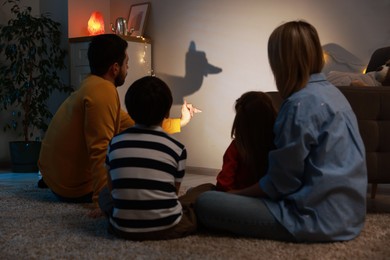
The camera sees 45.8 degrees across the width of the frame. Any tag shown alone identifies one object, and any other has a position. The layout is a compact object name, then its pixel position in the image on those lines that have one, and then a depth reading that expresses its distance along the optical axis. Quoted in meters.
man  1.98
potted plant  3.67
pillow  2.38
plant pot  3.67
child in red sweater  1.54
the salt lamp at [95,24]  4.02
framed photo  4.03
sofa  1.90
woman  1.33
